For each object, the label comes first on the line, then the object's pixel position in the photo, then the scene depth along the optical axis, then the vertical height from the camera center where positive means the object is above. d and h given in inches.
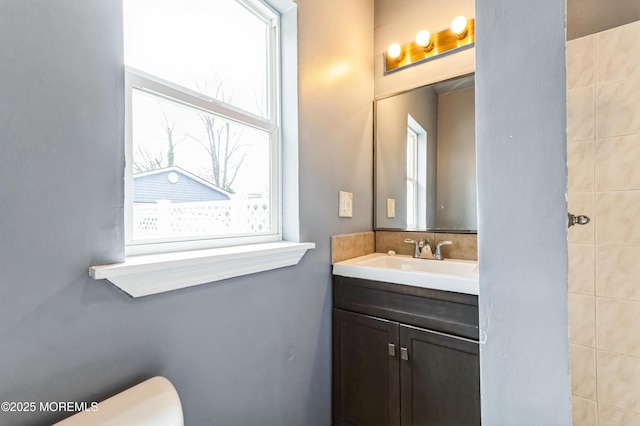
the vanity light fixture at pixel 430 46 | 58.6 +38.7
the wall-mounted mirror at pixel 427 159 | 60.2 +13.0
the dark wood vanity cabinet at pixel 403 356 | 42.3 -24.5
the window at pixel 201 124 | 32.2 +12.8
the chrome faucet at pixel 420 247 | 62.7 -7.8
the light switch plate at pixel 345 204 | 59.3 +2.1
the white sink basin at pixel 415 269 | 43.0 -10.9
